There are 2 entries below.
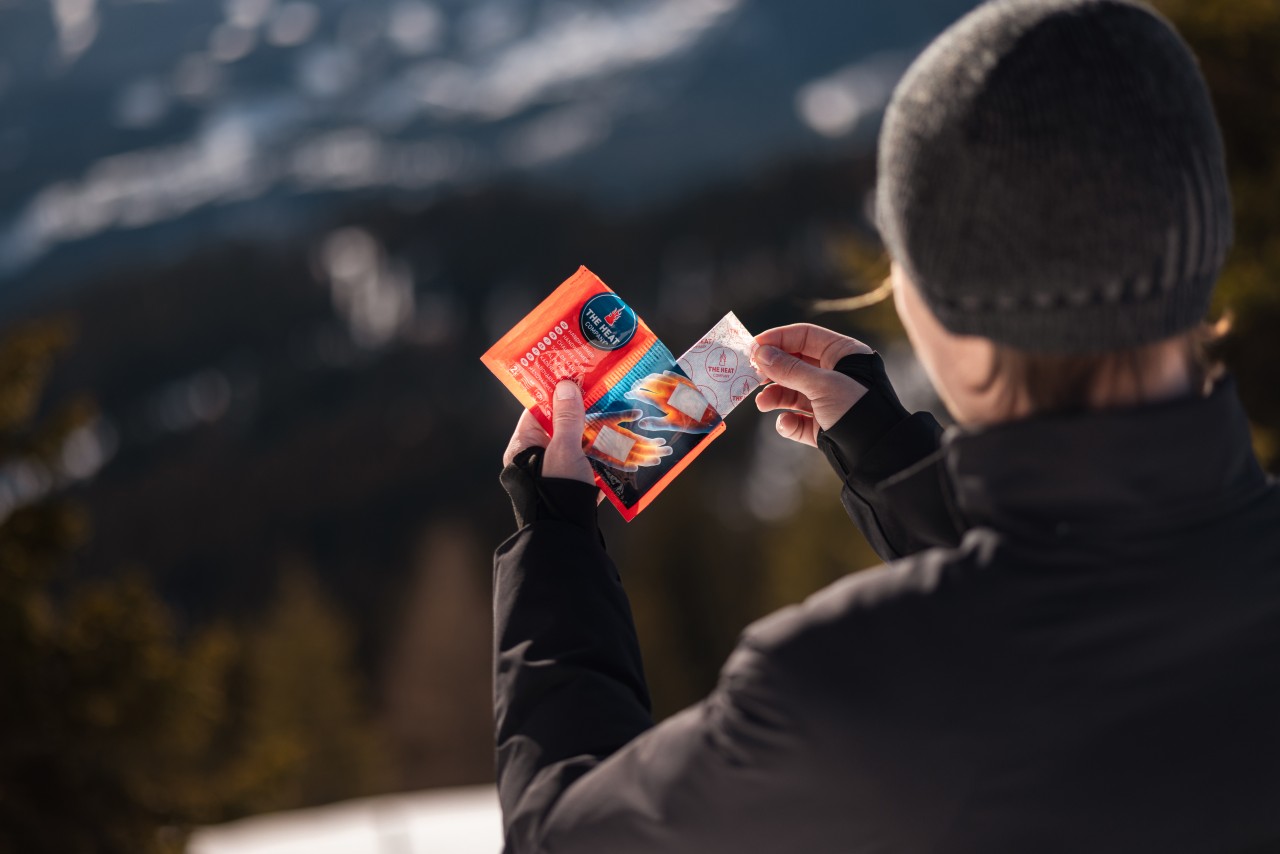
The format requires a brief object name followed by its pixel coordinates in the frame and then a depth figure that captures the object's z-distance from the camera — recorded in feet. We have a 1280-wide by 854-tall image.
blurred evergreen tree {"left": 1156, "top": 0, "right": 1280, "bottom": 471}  19.02
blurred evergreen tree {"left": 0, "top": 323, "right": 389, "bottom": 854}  16.53
